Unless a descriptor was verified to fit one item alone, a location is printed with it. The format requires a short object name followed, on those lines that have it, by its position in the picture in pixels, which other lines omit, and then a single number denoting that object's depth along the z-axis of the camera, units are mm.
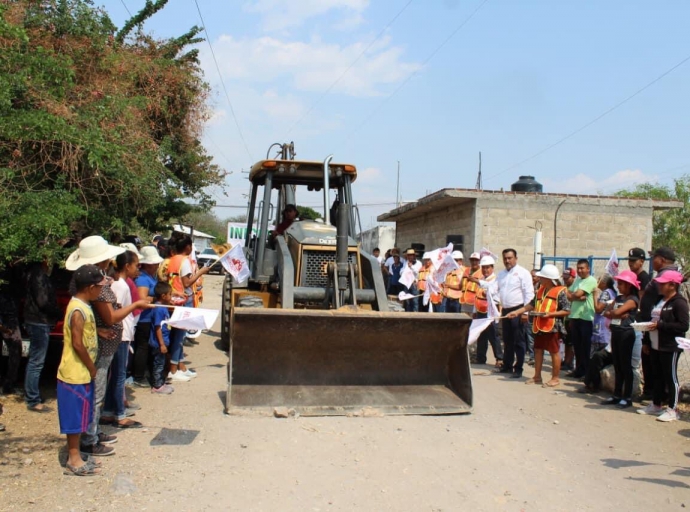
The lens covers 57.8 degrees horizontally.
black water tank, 17672
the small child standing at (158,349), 7059
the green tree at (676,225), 27216
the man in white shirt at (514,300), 8805
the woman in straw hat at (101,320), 4809
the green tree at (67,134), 5578
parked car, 35300
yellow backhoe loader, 6129
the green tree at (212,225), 61212
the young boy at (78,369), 4457
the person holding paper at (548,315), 8141
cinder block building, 15086
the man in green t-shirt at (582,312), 8469
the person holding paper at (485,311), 9703
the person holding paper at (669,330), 6531
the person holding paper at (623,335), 7214
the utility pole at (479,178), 44194
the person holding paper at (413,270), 13845
